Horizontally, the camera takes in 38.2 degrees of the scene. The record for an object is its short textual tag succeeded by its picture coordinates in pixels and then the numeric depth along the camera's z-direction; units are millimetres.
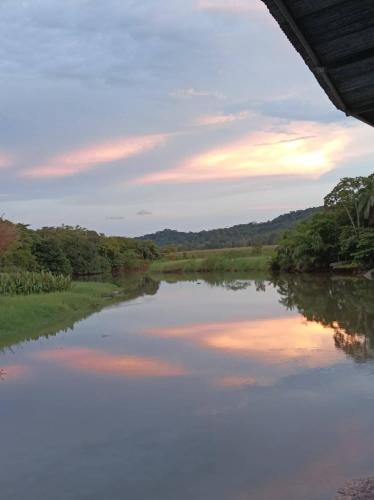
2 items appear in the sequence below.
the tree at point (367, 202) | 41750
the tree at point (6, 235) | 29089
